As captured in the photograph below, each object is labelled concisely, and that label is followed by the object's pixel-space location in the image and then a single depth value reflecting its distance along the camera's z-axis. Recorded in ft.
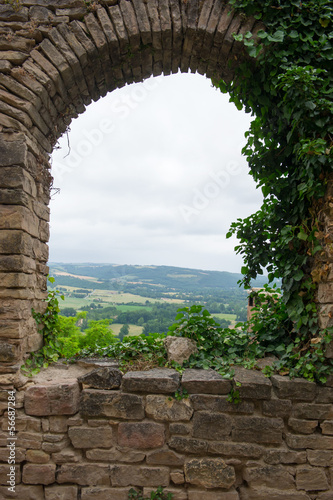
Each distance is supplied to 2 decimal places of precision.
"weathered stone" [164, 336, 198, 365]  9.32
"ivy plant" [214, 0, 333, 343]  8.06
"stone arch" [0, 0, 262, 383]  8.54
